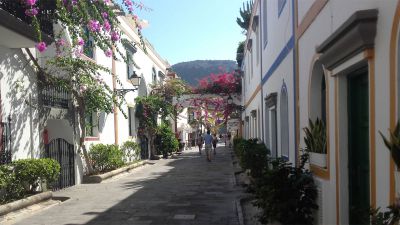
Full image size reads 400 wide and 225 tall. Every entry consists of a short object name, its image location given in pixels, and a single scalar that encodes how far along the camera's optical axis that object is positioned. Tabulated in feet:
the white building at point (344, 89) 12.36
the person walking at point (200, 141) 106.95
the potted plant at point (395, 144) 10.73
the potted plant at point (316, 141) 20.61
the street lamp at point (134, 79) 62.03
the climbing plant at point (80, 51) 31.53
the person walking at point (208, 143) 79.82
